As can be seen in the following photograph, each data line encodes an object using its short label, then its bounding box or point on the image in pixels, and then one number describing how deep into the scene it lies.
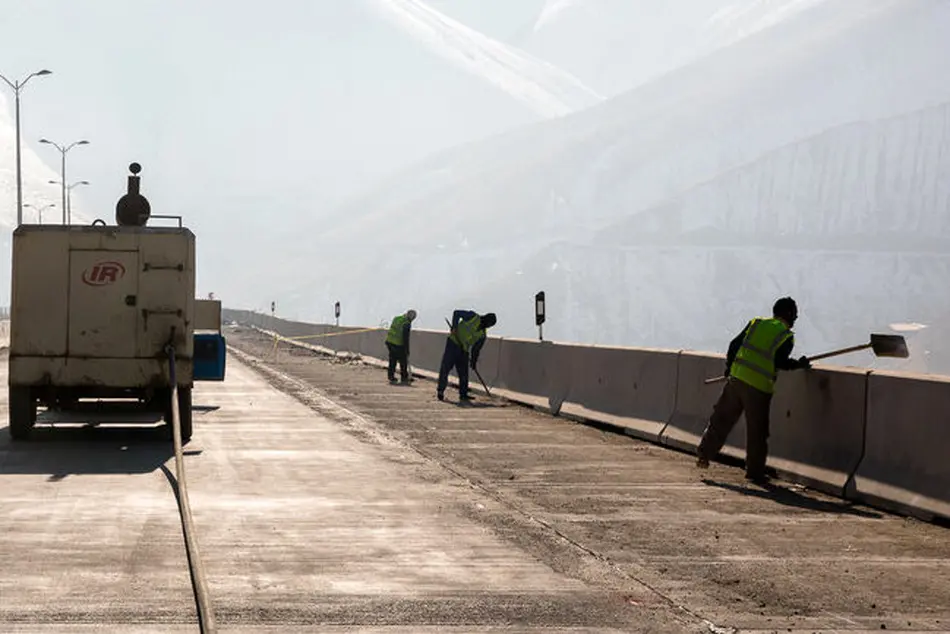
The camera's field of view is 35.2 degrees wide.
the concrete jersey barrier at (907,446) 11.58
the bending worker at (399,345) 32.44
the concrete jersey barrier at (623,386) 18.09
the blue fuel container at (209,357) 22.95
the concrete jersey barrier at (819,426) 13.01
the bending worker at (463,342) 25.73
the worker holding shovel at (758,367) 14.08
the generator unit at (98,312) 17.00
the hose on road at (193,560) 7.09
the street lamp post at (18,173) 73.12
